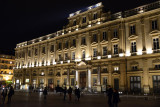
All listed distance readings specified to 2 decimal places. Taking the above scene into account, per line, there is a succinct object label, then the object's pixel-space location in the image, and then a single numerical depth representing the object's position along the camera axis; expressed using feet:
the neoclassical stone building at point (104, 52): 108.99
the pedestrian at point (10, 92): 61.72
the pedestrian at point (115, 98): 41.87
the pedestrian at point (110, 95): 44.72
